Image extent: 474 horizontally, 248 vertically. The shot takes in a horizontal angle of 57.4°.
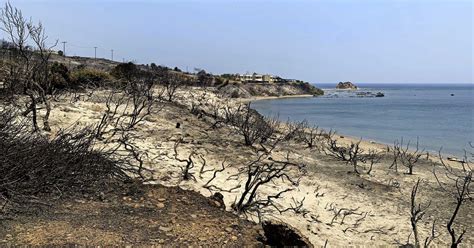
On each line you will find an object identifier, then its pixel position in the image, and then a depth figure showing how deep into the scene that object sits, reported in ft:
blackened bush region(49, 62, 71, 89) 65.41
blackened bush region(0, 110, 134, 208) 15.92
